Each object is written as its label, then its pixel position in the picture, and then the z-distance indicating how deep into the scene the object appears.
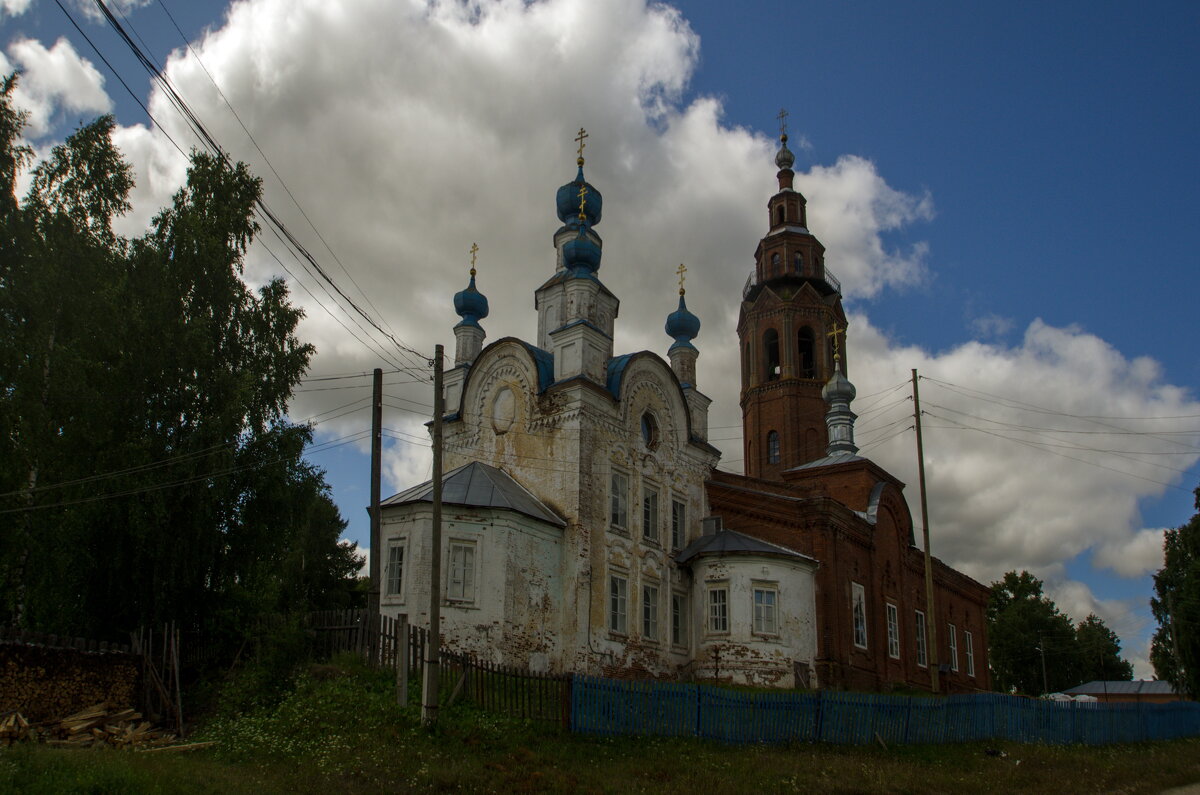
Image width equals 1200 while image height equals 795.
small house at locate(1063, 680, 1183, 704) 56.02
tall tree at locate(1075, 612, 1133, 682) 61.69
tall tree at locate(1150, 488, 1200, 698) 36.41
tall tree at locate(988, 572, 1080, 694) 58.81
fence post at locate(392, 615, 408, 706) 14.50
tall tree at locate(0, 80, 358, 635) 17.53
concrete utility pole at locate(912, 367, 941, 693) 22.03
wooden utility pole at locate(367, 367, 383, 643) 16.02
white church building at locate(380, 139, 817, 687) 19.56
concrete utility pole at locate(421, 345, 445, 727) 13.86
